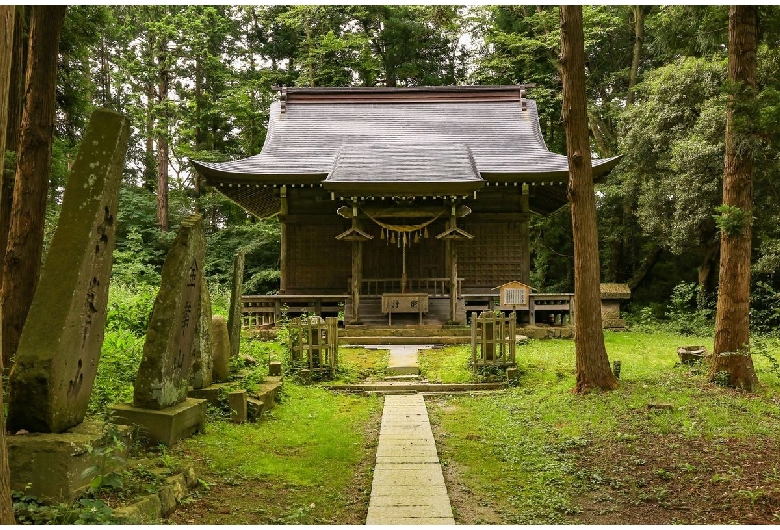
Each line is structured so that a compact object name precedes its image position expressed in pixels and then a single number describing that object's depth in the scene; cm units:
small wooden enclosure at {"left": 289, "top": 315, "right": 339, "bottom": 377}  1029
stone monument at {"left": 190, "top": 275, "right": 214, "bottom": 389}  718
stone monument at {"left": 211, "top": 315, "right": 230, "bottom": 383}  793
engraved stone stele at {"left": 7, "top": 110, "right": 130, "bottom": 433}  418
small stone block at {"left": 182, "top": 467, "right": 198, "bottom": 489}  486
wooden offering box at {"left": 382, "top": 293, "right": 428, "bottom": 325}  1527
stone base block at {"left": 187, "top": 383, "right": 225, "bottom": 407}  715
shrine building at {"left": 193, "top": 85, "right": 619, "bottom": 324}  1580
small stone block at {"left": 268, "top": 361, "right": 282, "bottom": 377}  916
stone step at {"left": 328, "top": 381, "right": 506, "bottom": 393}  994
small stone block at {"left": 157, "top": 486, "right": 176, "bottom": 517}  427
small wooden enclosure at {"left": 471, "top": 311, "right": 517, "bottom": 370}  1029
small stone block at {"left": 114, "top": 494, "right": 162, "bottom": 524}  374
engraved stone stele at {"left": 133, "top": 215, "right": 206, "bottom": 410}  566
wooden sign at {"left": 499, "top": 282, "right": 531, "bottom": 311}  1518
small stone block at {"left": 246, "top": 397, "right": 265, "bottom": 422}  723
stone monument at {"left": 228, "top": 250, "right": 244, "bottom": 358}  909
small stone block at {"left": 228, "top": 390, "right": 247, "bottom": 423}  696
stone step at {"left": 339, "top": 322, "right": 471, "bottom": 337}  1482
